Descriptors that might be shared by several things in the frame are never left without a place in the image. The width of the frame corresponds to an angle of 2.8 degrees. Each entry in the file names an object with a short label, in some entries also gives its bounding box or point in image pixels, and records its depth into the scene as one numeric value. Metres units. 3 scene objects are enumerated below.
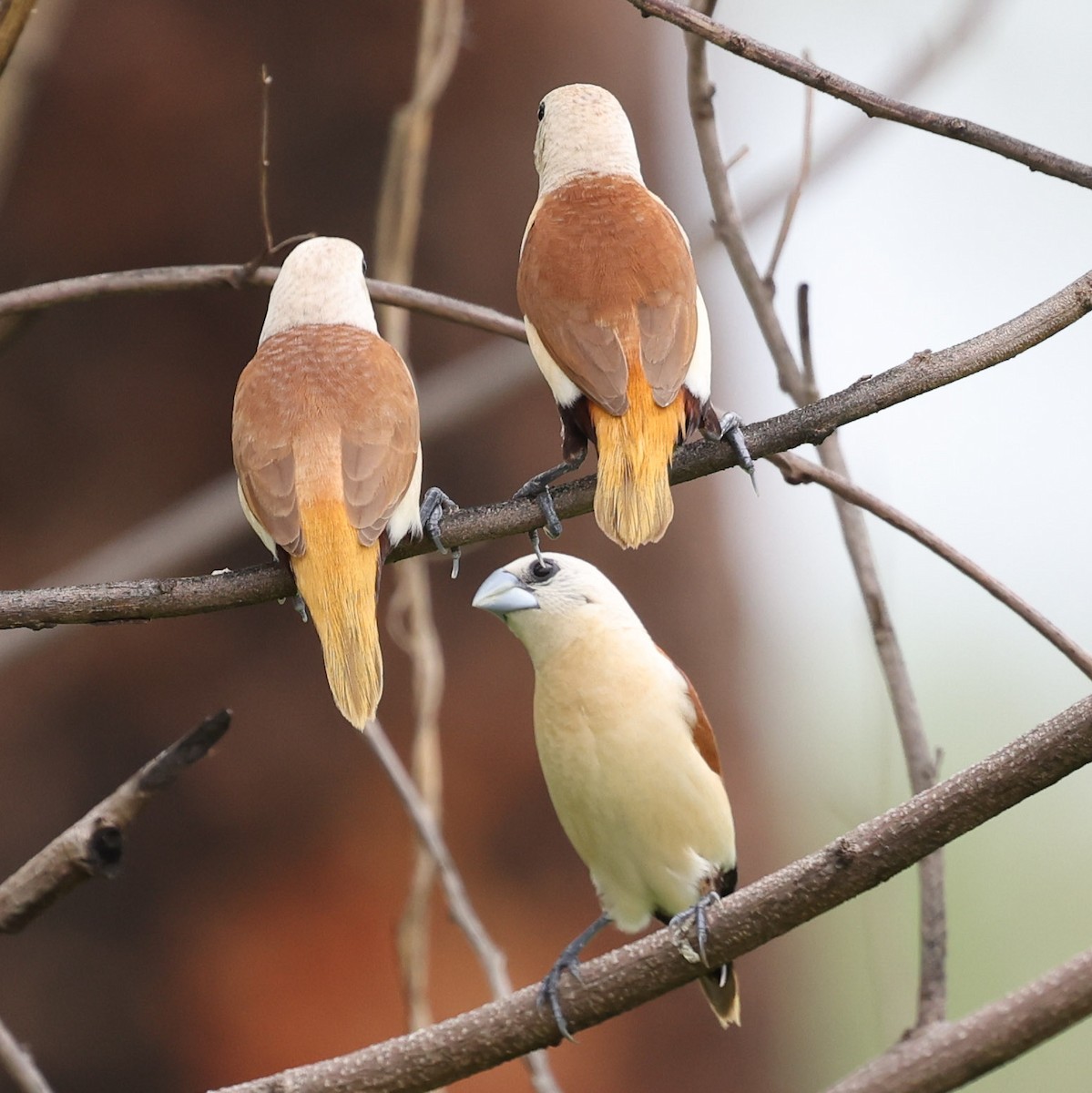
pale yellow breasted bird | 4.78
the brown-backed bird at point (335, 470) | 4.64
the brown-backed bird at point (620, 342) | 4.66
